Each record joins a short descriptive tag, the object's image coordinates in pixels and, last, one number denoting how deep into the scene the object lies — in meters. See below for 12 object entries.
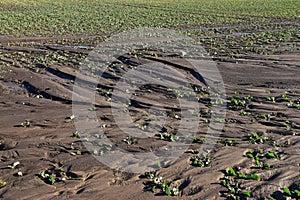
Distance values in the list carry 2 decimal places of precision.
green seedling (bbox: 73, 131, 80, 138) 9.83
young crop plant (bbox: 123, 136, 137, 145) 9.49
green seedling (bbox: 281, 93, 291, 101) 12.66
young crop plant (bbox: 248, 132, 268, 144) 9.60
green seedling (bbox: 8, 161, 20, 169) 8.19
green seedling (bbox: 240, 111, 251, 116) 11.40
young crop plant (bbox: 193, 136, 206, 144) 9.54
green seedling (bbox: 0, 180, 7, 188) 7.51
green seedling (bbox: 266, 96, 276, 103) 12.64
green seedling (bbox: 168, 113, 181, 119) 11.14
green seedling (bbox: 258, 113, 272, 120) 11.15
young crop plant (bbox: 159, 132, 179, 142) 9.64
